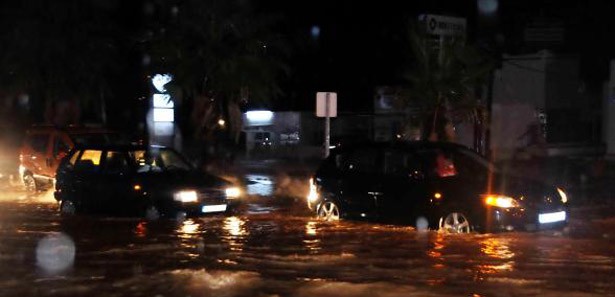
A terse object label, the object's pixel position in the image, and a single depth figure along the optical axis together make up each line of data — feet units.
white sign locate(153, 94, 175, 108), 81.43
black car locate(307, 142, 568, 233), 40.29
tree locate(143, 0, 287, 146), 73.92
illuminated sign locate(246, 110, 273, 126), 144.78
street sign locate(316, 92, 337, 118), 61.93
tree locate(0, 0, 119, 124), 99.66
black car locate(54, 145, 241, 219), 48.44
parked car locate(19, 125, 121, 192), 66.74
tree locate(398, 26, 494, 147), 68.59
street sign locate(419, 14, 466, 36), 65.77
